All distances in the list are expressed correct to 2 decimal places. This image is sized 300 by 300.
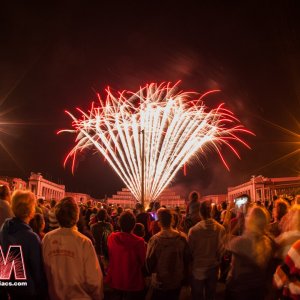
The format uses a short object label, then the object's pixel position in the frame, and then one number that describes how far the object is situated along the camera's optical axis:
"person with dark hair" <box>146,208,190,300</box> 5.95
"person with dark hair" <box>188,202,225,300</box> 6.52
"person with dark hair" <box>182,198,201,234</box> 9.78
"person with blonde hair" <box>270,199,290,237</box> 7.68
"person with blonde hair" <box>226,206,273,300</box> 5.55
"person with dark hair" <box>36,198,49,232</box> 10.00
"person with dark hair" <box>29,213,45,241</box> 7.17
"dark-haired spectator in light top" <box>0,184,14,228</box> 7.35
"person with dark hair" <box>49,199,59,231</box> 8.54
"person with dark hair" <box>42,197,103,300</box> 4.77
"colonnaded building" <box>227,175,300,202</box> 92.69
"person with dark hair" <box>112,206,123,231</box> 11.88
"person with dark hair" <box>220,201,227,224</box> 10.44
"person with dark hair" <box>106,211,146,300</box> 5.92
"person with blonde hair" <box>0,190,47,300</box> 4.81
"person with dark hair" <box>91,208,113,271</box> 9.33
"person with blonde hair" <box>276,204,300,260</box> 5.35
